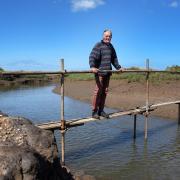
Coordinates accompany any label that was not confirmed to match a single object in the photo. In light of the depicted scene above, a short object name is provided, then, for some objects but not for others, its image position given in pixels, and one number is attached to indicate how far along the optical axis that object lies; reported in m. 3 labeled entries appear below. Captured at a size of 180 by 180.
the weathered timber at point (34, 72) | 3.60
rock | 2.42
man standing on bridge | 4.60
